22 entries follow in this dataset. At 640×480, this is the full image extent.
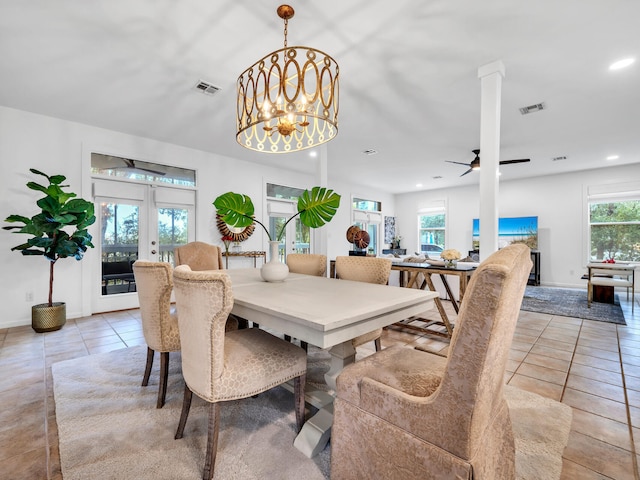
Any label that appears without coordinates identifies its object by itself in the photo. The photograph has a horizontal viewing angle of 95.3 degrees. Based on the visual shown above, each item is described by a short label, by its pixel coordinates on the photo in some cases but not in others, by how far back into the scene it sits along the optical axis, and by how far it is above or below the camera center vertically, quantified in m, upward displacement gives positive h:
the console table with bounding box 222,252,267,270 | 5.34 -0.28
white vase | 2.19 -0.21
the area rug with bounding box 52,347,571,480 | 1.34 -1.06
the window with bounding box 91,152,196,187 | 4.19 +1.07
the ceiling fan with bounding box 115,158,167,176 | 4.40 +1.11
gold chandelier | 1.78 +0.91
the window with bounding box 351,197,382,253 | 8.54 +0.78
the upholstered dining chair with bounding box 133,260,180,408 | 1.70 -0.43
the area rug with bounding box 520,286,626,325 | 4.07 -1.00
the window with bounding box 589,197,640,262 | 6.10 +0.35
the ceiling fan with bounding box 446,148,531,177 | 4.65 +1.31
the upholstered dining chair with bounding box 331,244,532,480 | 0.84 -0.56
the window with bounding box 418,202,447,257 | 8.96 +0.42
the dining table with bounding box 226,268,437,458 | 1.22 -0.33
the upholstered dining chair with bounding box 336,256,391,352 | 2.33 -0.23
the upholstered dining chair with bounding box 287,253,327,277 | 2.88 -0.23
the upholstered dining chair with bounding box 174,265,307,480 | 1.23 -0.57
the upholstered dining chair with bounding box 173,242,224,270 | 3.34 -0.19
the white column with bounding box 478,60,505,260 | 2.67 +0.82
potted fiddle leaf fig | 3.20 +0.07
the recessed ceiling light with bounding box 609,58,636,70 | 2.56 +1.62
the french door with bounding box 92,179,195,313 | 4.18 +0.12
